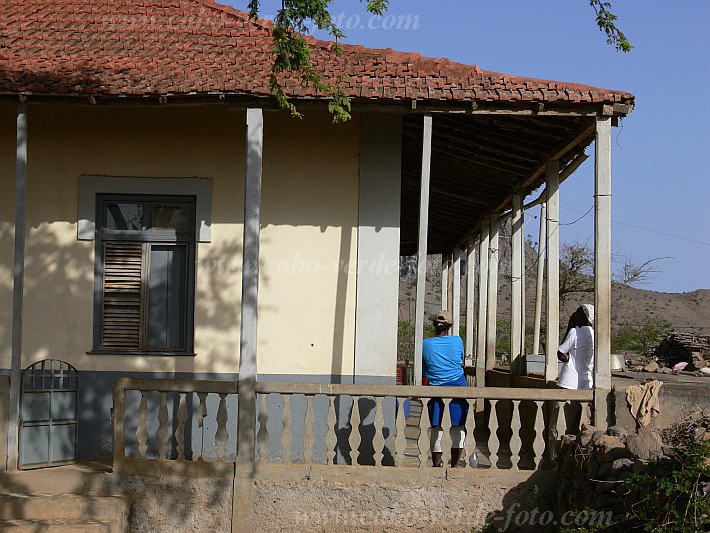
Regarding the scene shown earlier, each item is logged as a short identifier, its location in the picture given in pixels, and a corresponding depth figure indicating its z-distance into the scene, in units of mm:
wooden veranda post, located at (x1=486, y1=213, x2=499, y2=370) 15938
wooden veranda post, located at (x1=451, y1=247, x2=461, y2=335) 20312
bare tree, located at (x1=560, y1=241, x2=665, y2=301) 28828
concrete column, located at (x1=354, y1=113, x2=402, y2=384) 10039
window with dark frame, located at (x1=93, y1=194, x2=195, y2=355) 10234
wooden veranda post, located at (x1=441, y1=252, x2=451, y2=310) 21984
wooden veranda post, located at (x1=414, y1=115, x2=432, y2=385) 9001
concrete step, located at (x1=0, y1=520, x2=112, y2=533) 8469
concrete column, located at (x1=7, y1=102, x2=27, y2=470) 9148
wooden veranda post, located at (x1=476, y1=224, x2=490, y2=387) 16172
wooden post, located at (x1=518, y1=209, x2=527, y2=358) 14219
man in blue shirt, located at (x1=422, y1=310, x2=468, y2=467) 9273
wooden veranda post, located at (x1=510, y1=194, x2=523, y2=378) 14031
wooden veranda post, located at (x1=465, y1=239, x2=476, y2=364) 18766
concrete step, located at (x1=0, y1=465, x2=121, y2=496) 9008
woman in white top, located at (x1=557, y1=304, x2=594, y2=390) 9594
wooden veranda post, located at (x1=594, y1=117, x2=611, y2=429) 8992
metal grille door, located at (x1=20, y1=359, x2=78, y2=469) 9328
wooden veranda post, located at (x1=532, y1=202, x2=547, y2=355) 13523
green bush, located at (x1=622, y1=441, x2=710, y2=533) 5711
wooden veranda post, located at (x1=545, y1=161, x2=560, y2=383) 10820
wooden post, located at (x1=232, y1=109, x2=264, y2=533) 8844
